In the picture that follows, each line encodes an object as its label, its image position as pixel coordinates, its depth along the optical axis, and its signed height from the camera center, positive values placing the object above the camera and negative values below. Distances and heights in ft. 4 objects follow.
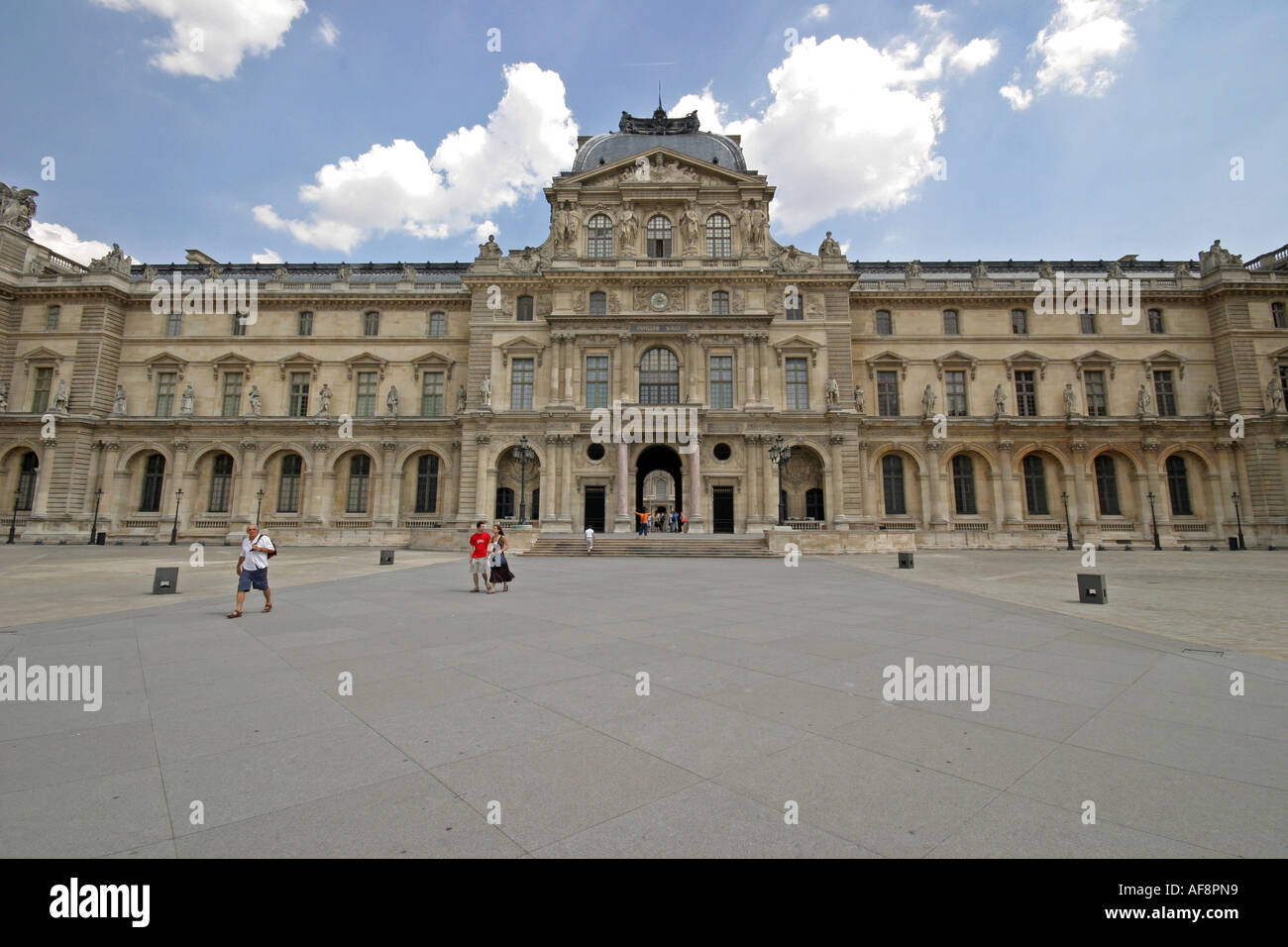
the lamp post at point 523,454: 98.53 +13.18
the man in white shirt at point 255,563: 34.88 -1.92
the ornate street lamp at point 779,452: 93.40 +12.78
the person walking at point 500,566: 44.21 -2.69
